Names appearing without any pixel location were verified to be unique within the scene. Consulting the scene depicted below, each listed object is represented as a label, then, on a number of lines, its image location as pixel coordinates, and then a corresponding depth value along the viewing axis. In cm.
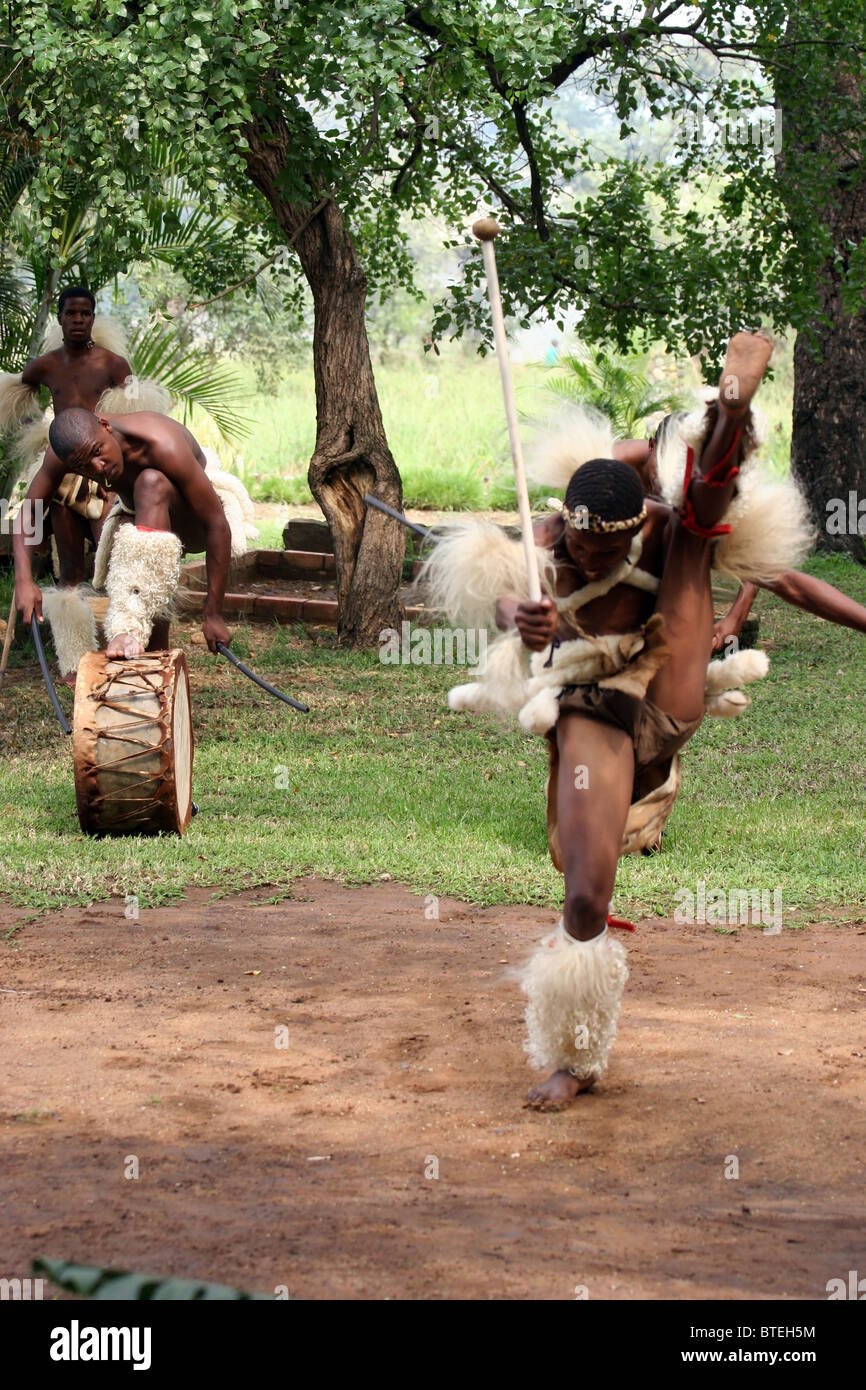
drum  1305
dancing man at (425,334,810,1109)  749
